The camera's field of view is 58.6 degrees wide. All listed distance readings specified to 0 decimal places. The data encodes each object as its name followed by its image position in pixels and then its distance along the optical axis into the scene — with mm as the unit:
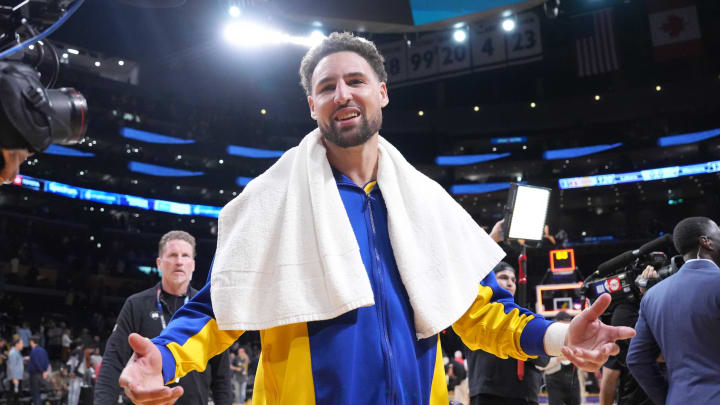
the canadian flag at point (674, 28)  21609
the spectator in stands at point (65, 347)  19688
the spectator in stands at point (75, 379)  13680
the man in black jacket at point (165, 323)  4090
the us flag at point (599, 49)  21797
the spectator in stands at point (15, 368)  13698
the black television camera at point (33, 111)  1657
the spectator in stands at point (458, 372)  13648
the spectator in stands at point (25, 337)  17928
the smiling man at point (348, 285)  1907
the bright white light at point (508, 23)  17762
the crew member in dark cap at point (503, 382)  4879
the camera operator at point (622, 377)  5016
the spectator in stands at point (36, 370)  13672
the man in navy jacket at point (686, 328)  3512
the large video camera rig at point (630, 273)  4618
